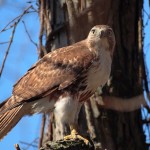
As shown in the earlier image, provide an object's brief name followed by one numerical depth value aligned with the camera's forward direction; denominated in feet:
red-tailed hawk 41.45
